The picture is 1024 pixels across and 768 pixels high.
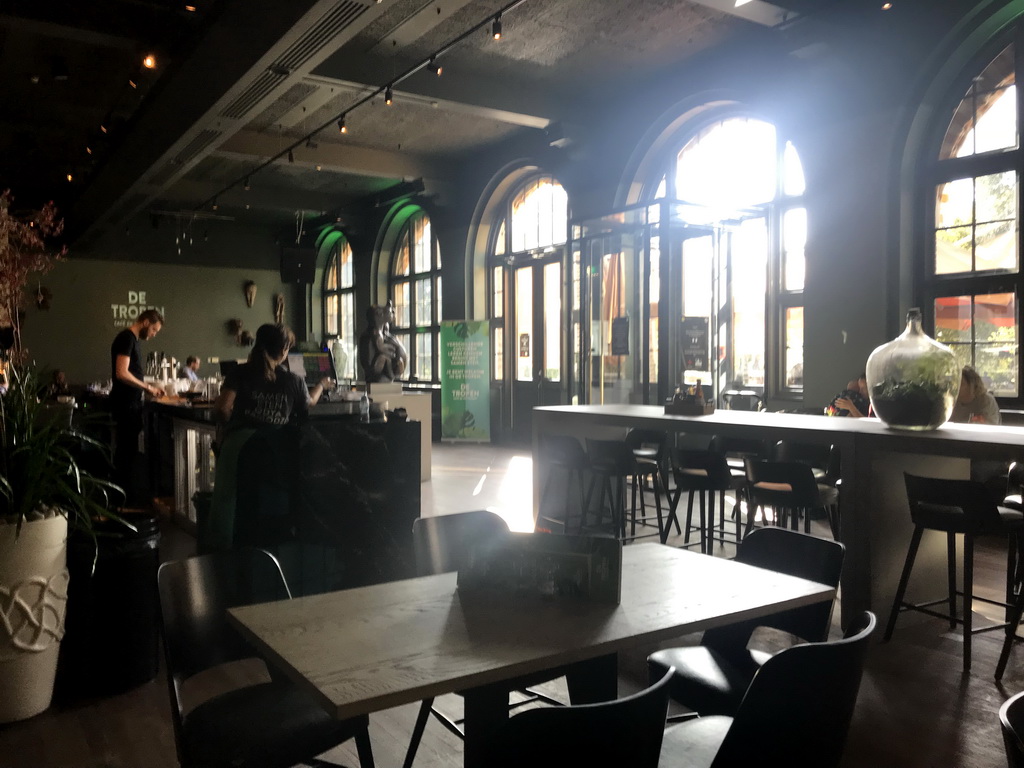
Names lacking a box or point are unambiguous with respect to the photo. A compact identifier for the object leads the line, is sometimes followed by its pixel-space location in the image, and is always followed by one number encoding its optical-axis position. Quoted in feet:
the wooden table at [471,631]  5.09
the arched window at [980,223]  19.49
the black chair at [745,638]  7.38
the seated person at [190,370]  34.40
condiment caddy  15.85
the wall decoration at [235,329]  52.70
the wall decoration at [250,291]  53.16
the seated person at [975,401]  15.96
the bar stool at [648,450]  18.15
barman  20.83
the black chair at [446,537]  8.87
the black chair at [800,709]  5.09
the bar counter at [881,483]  11.44
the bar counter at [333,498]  13.80
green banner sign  36.70
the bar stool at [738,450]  17.20
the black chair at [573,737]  4.45
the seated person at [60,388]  37.77
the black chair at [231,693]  6.39
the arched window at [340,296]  50.80
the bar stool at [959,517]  10.89
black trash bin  10.62
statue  29.99
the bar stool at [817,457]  16.20
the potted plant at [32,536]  9.49
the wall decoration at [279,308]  54.29
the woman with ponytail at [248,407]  13.51
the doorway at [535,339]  35.37
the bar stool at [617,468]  17.38
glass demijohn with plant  11.74
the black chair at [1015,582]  10.85
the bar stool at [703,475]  15.94
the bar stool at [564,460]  18.04
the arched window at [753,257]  24.67
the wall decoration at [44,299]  45.98
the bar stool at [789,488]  14.01
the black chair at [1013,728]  3.56
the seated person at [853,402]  19.12
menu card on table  6.45
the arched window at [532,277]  35.05
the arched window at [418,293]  42.88
